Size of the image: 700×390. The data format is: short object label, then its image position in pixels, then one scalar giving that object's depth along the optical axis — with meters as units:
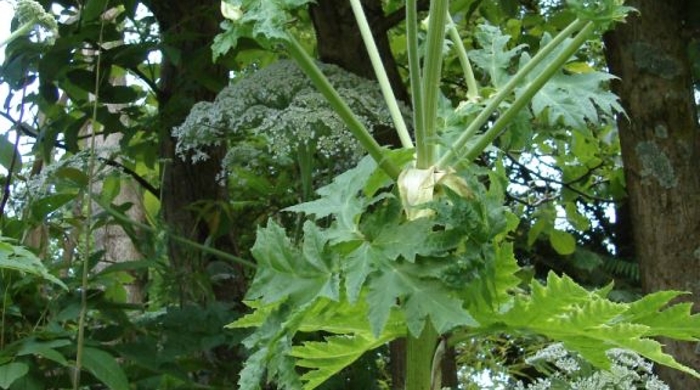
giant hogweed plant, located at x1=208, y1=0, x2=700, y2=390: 0.96
